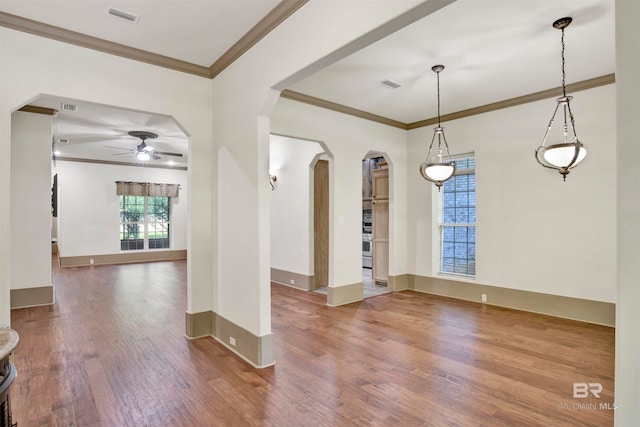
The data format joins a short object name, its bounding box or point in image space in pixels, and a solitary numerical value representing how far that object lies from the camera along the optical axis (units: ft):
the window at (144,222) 33.83
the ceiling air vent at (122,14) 9.17
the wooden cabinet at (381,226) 22.45
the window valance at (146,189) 32.83
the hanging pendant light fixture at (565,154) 10.48
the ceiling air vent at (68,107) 16.05
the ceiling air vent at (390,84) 14.02
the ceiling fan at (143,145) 21.89
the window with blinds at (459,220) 18.76
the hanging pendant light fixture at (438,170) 13.43
